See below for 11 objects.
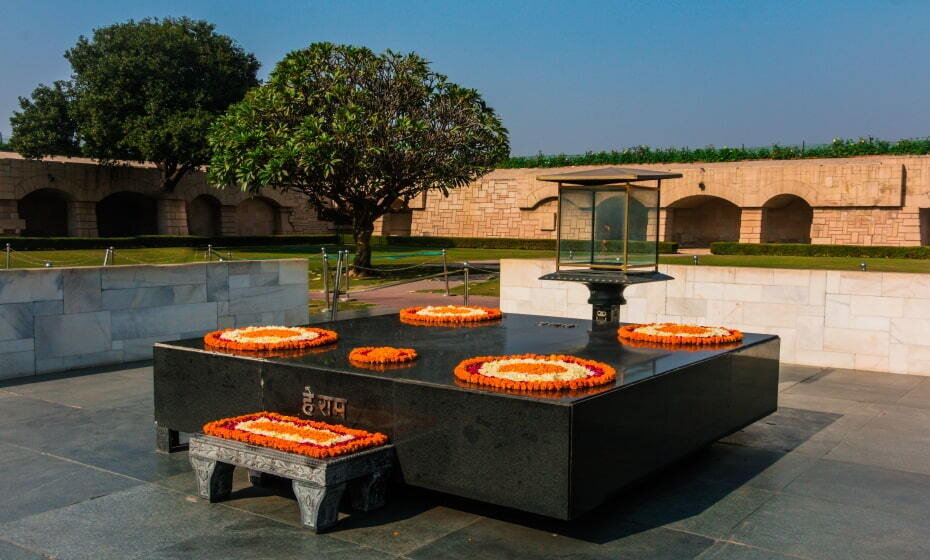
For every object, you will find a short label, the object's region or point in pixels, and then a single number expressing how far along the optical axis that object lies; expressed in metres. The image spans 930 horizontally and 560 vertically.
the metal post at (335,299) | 12.05
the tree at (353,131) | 20.34
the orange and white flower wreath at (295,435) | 4.47
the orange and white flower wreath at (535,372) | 4.52
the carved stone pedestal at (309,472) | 4.32
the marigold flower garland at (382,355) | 5.37
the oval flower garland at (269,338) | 5.85
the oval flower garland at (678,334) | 6.30
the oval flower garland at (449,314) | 7.77
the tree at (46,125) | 31.27
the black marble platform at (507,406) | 4.26
